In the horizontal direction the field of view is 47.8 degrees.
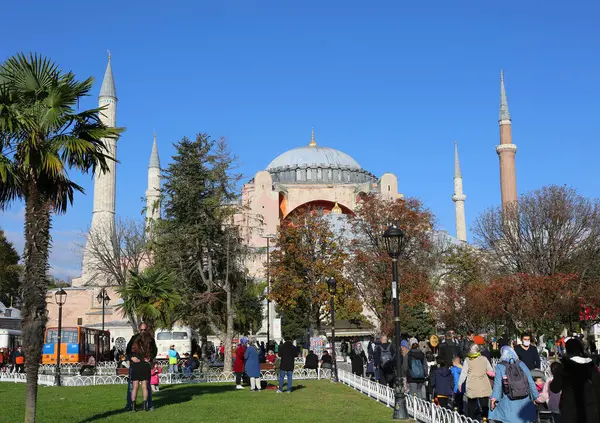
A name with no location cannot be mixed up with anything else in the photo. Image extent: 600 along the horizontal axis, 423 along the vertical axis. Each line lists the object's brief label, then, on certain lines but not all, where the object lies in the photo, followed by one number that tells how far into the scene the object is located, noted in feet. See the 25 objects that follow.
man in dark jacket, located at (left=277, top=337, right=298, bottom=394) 50.44
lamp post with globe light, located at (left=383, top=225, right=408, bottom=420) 35.47
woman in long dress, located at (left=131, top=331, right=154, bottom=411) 38.86
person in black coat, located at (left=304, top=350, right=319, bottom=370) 70.33
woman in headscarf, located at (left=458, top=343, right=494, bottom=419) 30.09
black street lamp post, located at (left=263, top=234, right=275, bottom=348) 116.74
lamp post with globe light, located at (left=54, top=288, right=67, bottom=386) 65.31
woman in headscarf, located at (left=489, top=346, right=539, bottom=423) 25.38
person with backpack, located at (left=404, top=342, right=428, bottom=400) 39.63
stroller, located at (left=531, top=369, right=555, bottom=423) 28.83
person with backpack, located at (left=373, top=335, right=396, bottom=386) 48.19
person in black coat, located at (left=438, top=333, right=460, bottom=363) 39.47
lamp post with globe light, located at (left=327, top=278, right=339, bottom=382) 62.28
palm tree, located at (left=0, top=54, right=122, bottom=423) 33.12
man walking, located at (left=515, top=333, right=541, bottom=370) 40.24
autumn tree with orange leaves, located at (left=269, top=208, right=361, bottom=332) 115.34
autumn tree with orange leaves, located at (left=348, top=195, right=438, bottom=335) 112.47
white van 110.01
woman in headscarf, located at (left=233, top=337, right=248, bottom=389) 55.98
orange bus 101.24
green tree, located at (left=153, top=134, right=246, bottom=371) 83.97
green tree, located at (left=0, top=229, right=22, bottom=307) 184.34
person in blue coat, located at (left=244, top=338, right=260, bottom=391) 51.62
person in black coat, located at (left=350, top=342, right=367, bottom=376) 61.11
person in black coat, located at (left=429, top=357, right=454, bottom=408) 36.04
